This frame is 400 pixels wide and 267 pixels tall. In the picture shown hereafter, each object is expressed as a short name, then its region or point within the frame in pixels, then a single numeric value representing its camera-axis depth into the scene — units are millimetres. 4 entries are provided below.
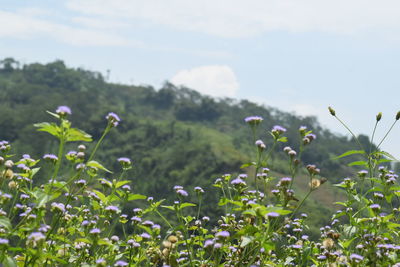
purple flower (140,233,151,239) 7520
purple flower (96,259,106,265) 5582
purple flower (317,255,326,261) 7209
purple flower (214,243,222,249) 6430
